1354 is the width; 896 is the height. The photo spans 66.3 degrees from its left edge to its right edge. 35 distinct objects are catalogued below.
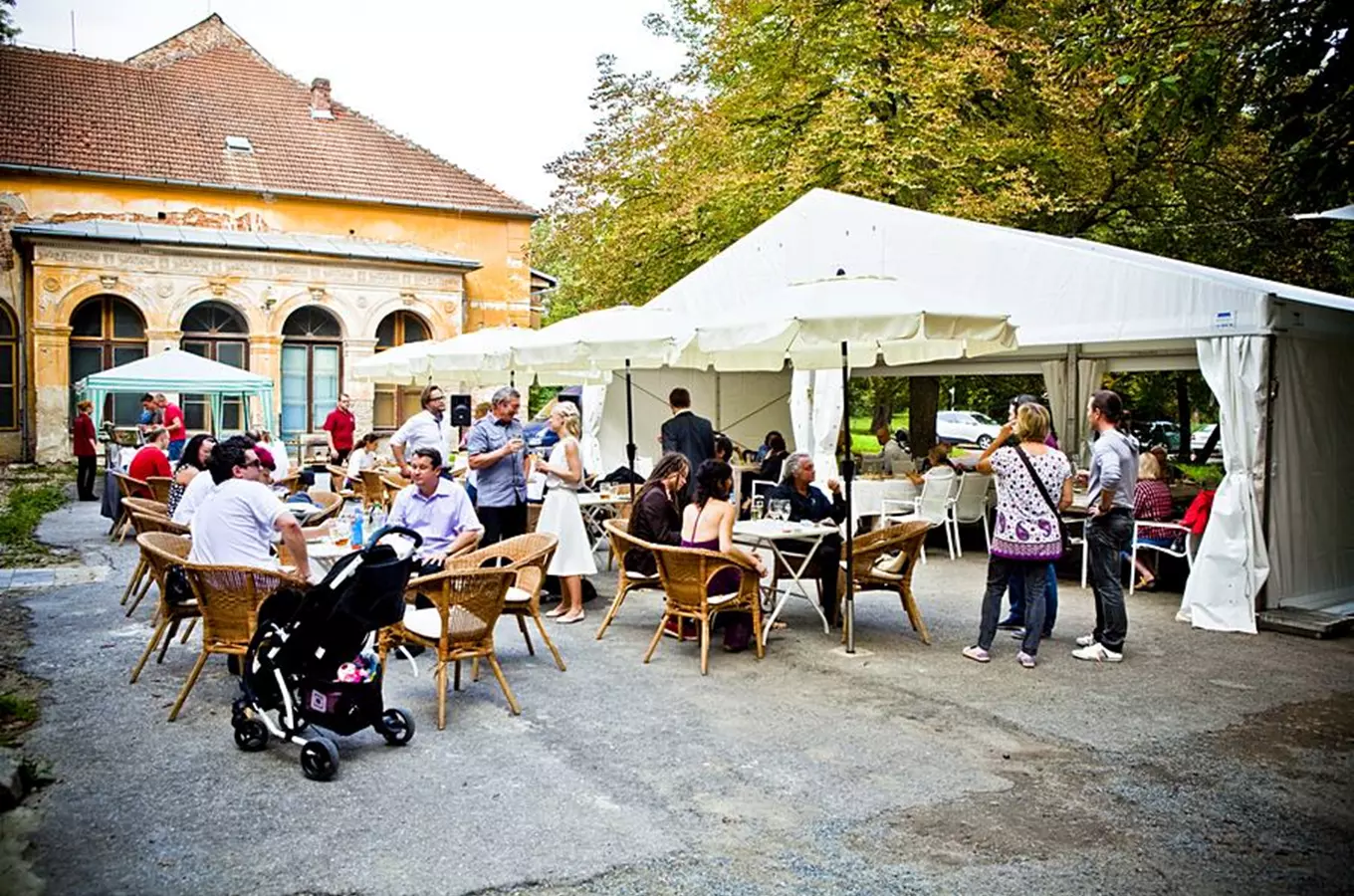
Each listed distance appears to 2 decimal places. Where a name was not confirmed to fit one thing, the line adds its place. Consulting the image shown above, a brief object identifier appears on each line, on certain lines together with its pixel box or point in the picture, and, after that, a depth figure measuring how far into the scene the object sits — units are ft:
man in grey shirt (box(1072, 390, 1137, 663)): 20.43
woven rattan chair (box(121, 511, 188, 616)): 23.82
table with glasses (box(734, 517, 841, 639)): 21.81
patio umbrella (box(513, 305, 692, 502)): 27.76
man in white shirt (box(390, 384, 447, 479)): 32.40
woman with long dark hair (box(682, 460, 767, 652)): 20.36
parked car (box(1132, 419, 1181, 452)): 83.64
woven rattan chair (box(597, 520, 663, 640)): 21.79
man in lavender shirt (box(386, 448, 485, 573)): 19.74
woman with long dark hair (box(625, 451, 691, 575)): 21.75
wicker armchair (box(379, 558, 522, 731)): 16.24
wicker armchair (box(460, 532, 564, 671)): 19.08
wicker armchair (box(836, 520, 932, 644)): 21.62
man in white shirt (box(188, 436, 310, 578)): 16.87
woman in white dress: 24.27
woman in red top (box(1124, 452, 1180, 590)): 29.50
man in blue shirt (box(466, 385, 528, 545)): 23.98
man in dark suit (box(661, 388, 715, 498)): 30.01
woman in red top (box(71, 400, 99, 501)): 47.85
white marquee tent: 25.00
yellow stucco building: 67.36
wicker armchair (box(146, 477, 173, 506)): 33.24
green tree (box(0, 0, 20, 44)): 32.56
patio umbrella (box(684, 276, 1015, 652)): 20.53
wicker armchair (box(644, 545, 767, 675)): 19.54
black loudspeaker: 45.19
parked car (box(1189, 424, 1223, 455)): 95.92
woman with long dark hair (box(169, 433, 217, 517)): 27.61
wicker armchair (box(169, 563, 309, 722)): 15.92
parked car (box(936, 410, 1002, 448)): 107.34
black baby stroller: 14.26
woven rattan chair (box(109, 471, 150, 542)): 33.14
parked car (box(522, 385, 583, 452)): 32.96
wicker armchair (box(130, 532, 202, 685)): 17.31
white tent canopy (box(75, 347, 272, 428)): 50.44
